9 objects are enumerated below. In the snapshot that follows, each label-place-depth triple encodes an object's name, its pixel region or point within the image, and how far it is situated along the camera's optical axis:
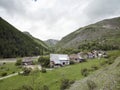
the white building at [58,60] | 39.83
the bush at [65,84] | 18.55
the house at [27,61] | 47.27
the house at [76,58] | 43.14
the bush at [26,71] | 30.76
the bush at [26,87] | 18.00
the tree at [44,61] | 40.51
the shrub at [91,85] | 13.62
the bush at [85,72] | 23.90
